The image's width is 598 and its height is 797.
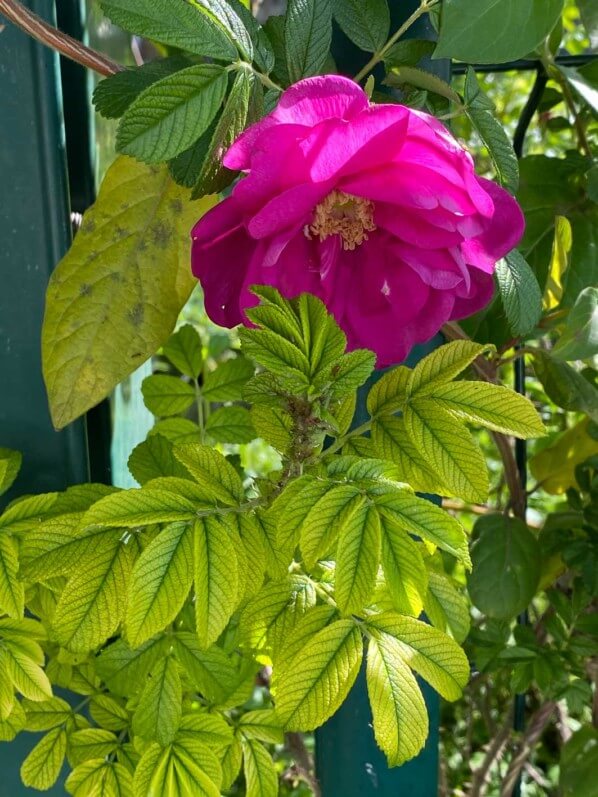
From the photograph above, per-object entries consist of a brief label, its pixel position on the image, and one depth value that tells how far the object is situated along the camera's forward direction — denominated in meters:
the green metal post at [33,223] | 0.73
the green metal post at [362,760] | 0.88
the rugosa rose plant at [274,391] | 0.52
